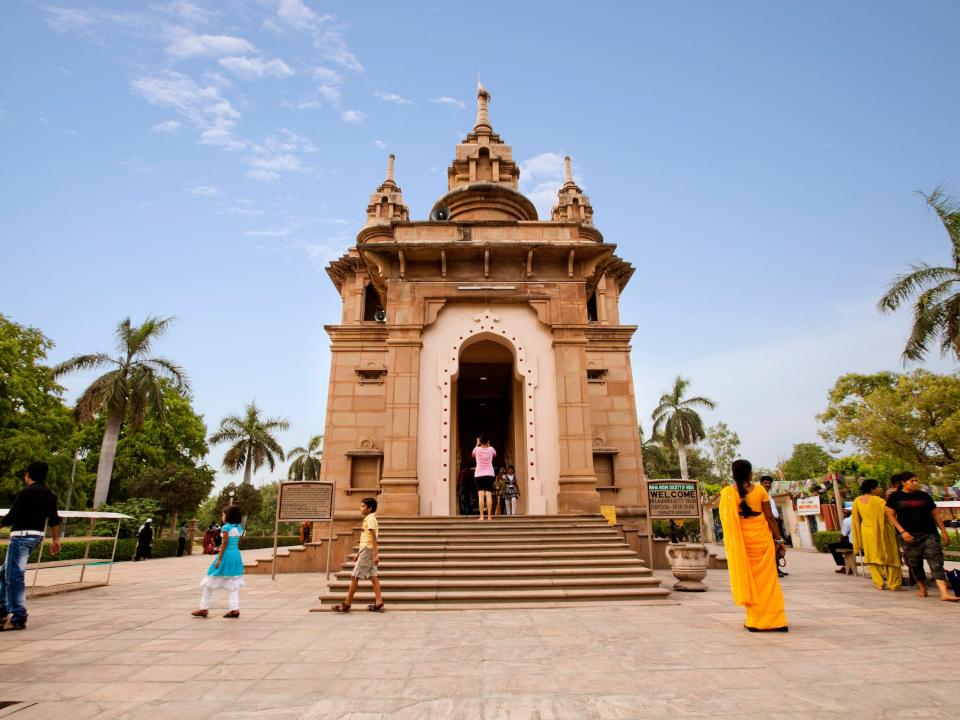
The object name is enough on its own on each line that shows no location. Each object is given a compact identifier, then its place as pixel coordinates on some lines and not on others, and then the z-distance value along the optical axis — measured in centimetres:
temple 1276
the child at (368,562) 754
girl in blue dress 742
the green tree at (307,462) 4528
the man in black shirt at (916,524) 814
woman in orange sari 585
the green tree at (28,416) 2848
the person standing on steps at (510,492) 1335
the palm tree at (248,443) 4153
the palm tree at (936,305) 1619
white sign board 2361
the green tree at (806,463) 5408
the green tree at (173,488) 3023
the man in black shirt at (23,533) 665
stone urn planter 931
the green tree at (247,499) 3688
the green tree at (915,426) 2842
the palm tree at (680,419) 3956
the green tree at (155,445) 3678
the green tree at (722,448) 5525
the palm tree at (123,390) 2558
